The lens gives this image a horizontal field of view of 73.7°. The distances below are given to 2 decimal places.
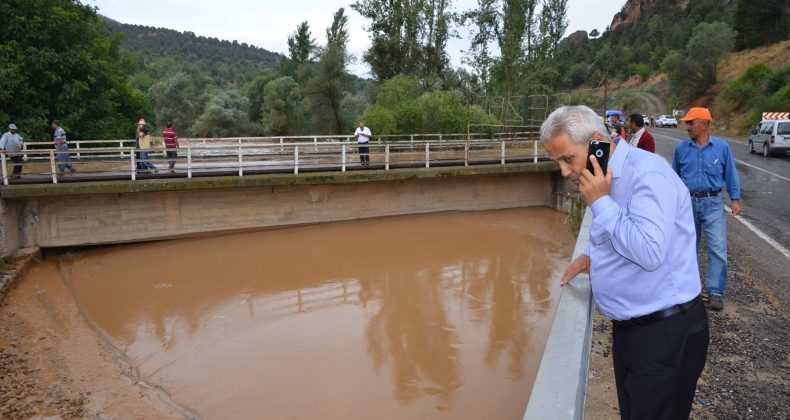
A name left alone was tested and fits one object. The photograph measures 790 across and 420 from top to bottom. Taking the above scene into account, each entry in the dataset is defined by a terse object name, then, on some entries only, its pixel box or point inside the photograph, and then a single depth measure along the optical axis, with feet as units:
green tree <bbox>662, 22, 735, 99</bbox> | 153.69
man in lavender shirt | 6.44
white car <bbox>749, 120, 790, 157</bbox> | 65.51
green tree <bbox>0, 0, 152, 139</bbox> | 62.59
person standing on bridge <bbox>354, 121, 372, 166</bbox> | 56.90
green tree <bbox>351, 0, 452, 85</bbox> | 107.96
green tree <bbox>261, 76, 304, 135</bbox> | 140.77
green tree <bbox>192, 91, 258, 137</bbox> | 144.46
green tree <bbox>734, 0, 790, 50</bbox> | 162.09
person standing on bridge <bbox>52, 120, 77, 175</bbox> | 47.19
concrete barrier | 4.91
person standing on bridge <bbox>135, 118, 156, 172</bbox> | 50.37
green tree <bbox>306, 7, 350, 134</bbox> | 118.52
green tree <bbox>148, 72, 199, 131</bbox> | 158.51
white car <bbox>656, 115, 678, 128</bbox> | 140.15
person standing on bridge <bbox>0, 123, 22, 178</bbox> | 44.97
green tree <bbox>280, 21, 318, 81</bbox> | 173.88
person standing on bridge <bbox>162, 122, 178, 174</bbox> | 52.11
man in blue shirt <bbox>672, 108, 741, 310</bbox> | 16.28
